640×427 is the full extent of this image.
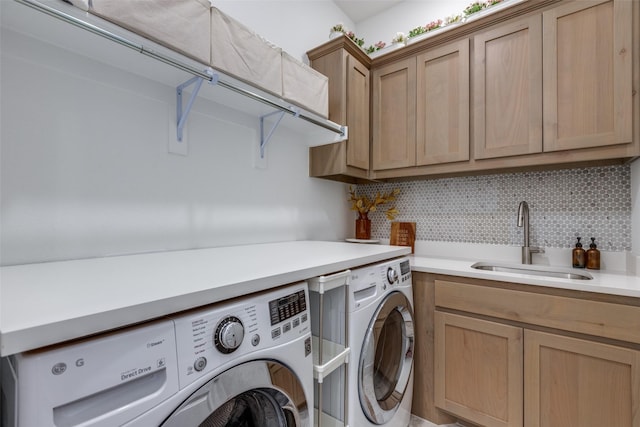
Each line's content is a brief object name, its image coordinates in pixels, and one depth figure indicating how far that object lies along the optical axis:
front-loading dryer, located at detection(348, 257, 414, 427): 1.19
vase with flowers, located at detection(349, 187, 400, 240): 2.43
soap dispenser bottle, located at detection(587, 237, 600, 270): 1.63
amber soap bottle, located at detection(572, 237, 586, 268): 1.68
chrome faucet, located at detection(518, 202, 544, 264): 1.82
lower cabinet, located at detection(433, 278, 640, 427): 1.21
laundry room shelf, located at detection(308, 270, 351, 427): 1.11
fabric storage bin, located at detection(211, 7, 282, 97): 1.18
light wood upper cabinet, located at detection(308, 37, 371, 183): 1.98
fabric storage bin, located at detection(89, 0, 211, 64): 0.89
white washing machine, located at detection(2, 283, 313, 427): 0.46
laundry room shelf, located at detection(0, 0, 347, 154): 0.83
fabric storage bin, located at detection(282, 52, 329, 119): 1.51
